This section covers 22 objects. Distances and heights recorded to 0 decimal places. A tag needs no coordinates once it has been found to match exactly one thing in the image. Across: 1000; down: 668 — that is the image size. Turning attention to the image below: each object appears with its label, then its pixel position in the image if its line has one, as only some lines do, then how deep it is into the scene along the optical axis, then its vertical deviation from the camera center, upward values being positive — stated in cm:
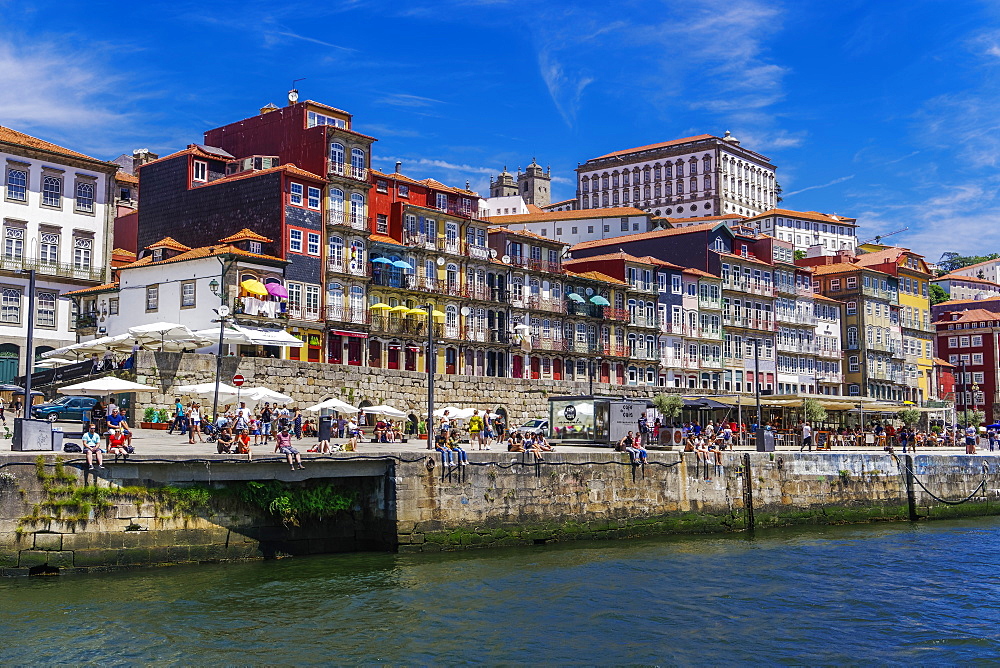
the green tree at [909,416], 6525 +162
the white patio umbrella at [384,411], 4097 +129
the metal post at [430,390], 3161 +163
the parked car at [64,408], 3603 +128
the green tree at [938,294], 13725 +1962
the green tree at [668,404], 5888 +216
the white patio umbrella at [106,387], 3444 +193
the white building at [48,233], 5225 +1110
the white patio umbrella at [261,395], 3834 +181
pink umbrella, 5247 +774
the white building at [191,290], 5084 +777
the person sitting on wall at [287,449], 2705 -13
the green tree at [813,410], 6131 +186
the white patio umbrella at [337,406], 3981 +144
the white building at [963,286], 14075 +2116
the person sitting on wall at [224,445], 2734 -3
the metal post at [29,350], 2474 +228
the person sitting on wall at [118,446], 2458 -3
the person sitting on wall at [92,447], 2392 -5
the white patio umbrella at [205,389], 3784 +202
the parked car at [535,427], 4374 +72
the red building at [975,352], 11112 +976
